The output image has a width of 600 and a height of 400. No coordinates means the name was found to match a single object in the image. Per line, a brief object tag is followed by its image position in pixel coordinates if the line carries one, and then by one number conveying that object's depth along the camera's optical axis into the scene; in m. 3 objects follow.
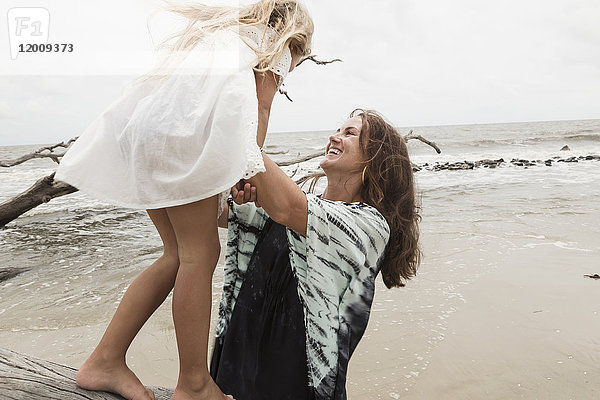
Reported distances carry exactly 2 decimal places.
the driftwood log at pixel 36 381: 1.71
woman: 1.92
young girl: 1.64
